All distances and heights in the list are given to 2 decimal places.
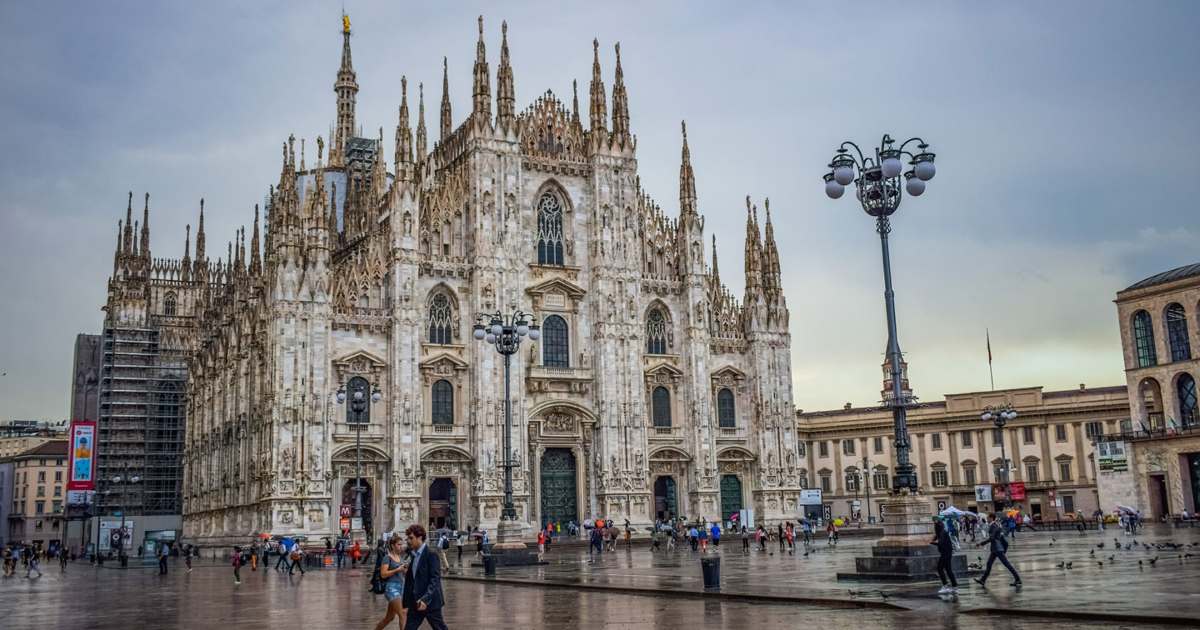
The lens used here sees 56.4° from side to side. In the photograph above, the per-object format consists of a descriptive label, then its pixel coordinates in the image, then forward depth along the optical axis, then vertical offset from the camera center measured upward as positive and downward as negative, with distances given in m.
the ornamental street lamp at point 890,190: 22.28 +6.60
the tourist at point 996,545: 19.75 -0.74
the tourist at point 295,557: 37.59 -0.99
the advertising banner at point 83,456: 76.88 +5.38
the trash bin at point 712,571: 21.36 -1.10
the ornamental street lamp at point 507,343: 33.72 +5.28
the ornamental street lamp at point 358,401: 39.69 +5.06
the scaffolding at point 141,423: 83.88 +8.22
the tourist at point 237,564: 34.03 -1.08
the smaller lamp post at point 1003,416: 48.22 +3.73
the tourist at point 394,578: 13.25 -0.64
